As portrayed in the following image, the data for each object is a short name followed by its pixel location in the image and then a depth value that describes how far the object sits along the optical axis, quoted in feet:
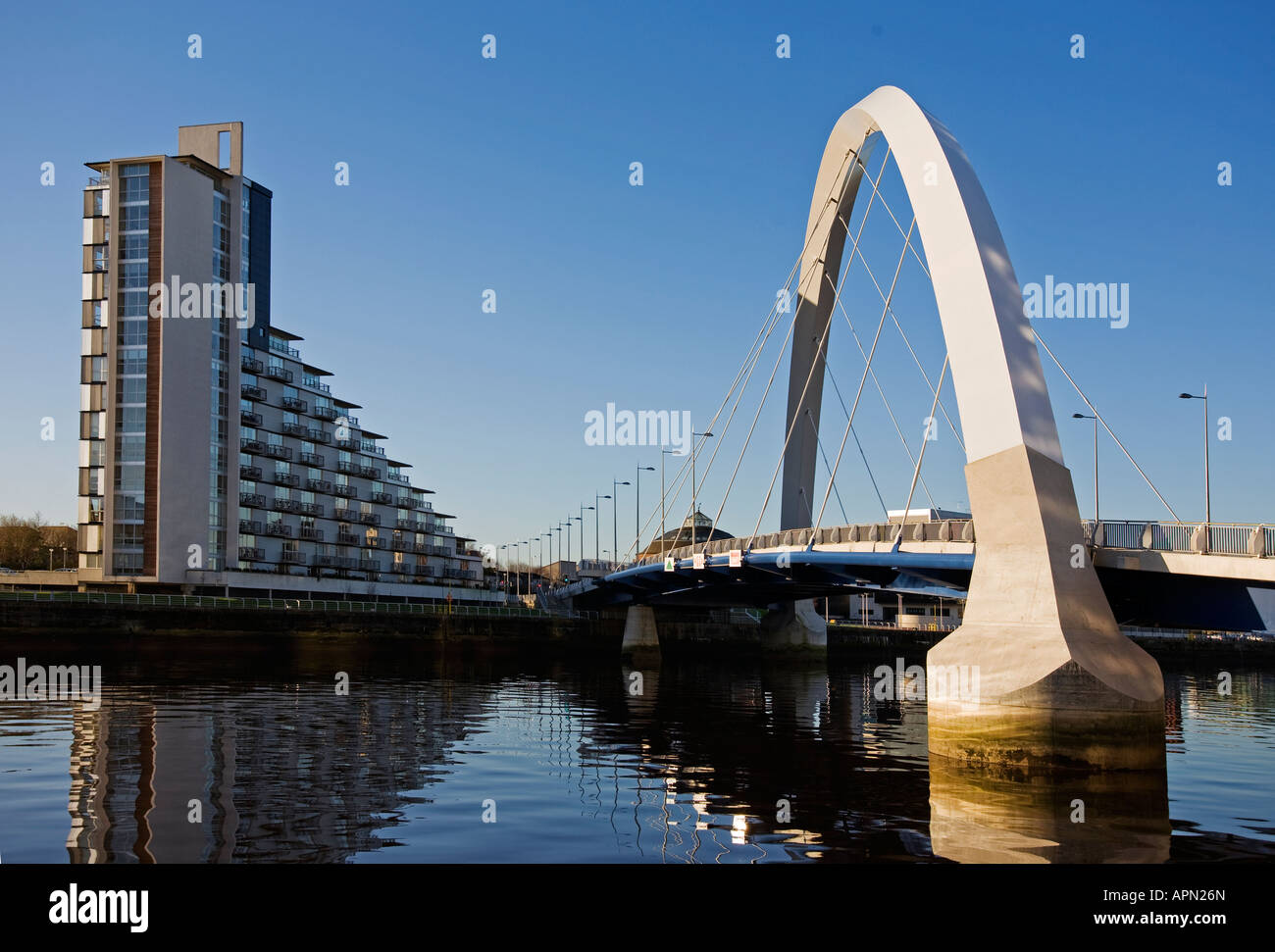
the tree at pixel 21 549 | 428.15
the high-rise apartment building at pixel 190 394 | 279.08
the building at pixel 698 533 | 460.14
